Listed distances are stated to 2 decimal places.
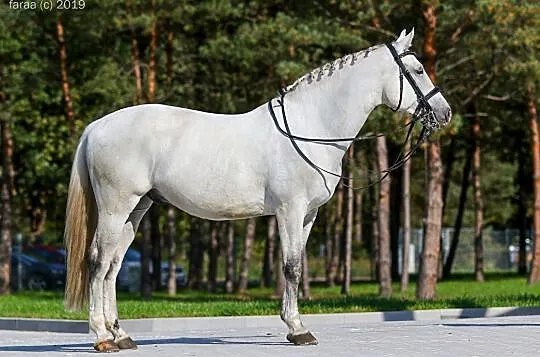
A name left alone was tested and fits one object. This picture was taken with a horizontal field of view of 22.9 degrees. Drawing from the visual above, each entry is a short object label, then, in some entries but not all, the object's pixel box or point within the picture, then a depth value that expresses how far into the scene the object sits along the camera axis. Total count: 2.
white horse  11.97
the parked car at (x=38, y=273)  43.12
